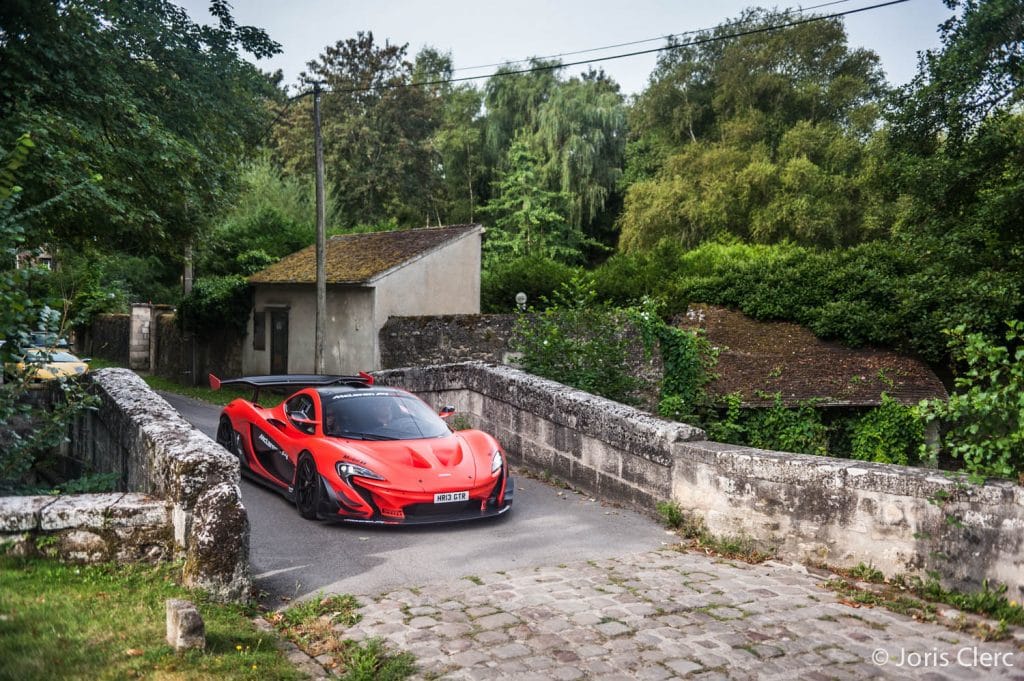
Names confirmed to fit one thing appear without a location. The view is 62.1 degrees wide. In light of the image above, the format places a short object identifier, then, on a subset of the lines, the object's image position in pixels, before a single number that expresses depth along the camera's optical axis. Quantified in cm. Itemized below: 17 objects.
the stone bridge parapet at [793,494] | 570
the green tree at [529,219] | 4350
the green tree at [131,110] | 1549
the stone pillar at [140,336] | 3384
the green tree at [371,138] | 4684
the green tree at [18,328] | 646
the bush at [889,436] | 2064
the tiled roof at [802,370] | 2148
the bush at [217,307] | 2850
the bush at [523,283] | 2756
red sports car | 773
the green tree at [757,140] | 3644
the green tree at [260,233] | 3475
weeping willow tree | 4353
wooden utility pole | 2250
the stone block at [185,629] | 450
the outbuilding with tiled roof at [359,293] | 2405
